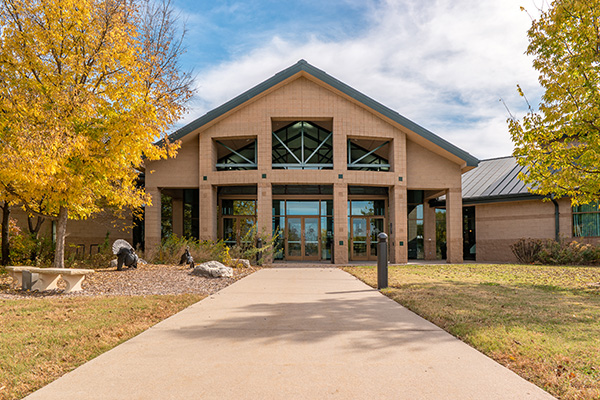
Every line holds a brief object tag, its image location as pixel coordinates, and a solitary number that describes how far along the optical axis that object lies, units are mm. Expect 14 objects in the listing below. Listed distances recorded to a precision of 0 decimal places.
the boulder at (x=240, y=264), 15414
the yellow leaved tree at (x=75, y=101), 10273
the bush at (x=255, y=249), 16906
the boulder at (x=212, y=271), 12055
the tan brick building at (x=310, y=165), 18406
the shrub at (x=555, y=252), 17812
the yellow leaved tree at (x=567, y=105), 10047
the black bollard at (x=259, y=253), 17047
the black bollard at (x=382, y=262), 9422
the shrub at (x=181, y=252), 16391
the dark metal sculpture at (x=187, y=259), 14570
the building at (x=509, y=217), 19906
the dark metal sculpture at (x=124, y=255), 13648
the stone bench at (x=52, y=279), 9242
